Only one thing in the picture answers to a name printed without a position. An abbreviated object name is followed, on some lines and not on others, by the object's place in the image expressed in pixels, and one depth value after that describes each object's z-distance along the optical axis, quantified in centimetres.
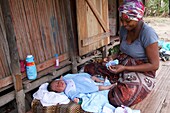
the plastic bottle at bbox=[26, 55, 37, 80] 264
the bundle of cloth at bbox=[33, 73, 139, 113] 236
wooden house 245
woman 239
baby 262
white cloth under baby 248
